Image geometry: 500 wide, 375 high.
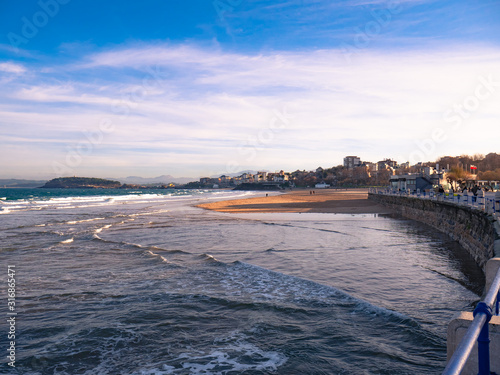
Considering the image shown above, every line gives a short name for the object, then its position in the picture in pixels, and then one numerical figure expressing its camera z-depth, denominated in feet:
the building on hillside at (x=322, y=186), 544.62
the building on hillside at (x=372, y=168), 610.73
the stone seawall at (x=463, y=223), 39.68
